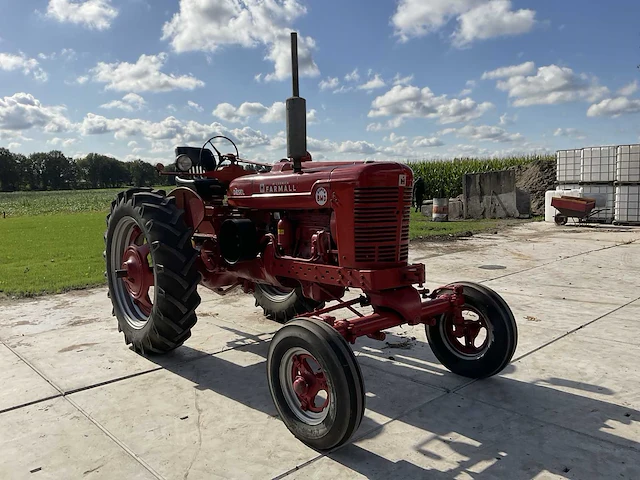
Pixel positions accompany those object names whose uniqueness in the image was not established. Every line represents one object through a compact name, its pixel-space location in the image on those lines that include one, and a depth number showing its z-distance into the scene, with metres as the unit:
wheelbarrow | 14.78
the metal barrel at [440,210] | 17.77
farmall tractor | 3.04
